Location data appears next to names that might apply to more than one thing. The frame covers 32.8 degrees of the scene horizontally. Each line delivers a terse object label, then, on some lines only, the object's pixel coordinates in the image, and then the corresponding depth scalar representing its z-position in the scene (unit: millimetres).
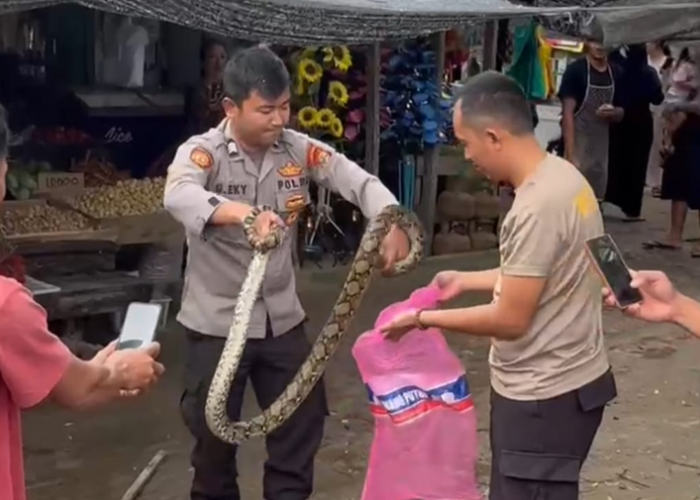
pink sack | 4219
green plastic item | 11414
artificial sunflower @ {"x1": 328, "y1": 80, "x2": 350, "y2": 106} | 9453
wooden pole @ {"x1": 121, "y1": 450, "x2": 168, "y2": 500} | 5266
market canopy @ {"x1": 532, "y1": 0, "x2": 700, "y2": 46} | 8195
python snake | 3807
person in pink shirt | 2375
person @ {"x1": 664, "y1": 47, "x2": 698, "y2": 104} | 11182
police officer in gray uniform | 4113
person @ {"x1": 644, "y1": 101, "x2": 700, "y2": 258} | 10836
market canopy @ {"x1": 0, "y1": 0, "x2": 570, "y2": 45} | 5742
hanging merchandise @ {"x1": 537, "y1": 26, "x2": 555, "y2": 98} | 11477
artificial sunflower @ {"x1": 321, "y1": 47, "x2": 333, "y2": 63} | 9312
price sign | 7699
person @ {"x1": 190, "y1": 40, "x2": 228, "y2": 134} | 9219
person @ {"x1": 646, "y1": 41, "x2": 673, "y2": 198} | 13875
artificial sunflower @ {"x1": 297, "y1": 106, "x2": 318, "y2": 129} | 9242
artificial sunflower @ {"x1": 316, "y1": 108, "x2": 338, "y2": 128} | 9297
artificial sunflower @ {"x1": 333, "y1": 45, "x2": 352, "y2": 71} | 9398
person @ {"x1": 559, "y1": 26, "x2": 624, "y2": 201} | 10758
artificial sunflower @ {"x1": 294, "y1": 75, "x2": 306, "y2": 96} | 9172
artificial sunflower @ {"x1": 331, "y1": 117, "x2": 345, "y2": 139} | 9406
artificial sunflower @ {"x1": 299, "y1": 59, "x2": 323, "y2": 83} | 9148
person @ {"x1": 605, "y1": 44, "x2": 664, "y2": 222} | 11984
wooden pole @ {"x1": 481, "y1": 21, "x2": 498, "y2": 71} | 10780
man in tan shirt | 3471
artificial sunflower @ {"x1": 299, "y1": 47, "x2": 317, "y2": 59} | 9219
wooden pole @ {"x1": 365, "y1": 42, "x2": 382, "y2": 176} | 9695
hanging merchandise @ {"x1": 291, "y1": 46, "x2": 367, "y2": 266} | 9250
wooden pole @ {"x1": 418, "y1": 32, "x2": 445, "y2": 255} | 10281
